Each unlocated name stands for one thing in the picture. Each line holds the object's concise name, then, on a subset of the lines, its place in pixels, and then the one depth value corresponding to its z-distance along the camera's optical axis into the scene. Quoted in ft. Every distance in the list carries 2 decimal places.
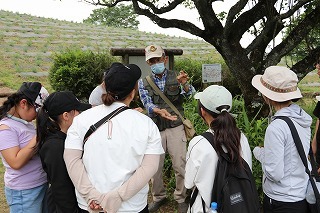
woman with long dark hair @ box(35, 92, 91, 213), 6.93
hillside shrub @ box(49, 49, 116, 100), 27.78
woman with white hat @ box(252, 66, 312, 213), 7.18
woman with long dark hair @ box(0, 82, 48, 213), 7.80
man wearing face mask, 11.88
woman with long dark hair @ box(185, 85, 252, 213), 6.61
